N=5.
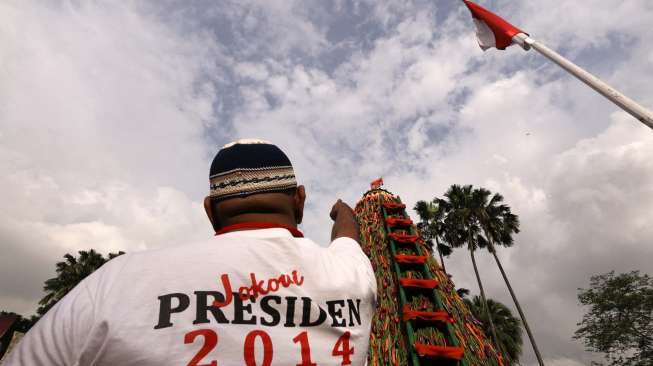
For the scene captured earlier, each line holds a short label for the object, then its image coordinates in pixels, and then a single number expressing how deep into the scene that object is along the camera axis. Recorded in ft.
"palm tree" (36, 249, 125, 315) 91.66
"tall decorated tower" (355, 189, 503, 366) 13.26
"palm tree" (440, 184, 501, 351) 92.79
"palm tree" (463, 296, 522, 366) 89.04
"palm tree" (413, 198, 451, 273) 95.85
